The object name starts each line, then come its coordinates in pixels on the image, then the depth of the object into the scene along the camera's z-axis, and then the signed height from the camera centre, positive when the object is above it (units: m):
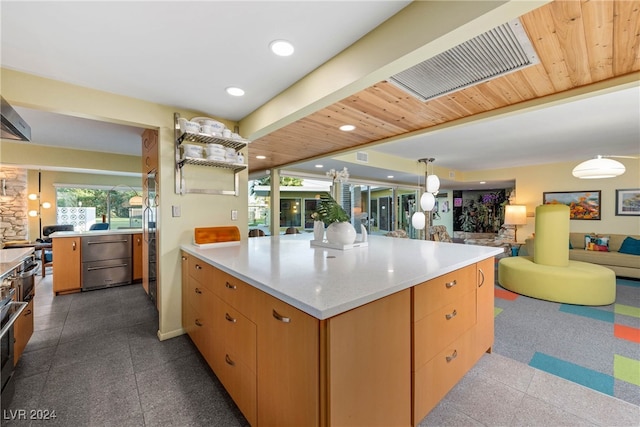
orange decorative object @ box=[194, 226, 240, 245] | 2.48 -0.24
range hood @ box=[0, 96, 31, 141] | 1.64 +0.60
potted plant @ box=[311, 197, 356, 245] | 2.21 -0.11
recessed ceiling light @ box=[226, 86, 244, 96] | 2.22 +1.07
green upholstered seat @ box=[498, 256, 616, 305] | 3.34 -1.02
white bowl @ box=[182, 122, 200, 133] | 2.33 +0.77
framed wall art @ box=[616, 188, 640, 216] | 5.30 +0.14
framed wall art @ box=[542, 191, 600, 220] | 5.76 +0.16
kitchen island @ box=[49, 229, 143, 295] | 3.86 -0.77
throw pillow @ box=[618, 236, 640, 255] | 4.75 -0.72
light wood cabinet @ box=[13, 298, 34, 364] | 1.89 -0.96
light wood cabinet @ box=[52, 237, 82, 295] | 3.81 -0.82
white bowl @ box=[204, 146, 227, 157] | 2.52 +0.60
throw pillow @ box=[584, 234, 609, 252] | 5.18 -0.71
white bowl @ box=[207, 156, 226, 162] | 2.52 +0.52
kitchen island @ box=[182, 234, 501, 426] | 1.01 -0.61
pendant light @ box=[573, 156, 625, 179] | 3.34 +0.54
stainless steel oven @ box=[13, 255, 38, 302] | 1.86 -0.53
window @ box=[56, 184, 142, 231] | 6.45 +0.14
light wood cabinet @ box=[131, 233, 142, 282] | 4.35 -0.74
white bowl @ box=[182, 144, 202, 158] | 2.43 +0.58
